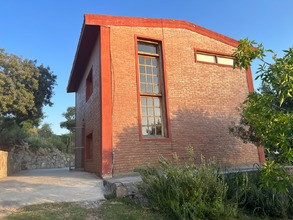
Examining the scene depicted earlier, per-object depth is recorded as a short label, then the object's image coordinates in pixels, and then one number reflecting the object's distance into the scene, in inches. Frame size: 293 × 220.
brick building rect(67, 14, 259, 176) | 351.9
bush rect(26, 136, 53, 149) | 898.2
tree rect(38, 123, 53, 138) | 1584.6
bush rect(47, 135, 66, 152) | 1143.8
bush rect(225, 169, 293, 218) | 210.5
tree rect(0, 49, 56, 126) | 591.7
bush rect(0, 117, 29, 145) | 681.0
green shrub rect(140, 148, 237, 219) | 184.7
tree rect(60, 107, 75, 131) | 1279.5
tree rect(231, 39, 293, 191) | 128.8
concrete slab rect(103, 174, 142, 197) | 233.8
